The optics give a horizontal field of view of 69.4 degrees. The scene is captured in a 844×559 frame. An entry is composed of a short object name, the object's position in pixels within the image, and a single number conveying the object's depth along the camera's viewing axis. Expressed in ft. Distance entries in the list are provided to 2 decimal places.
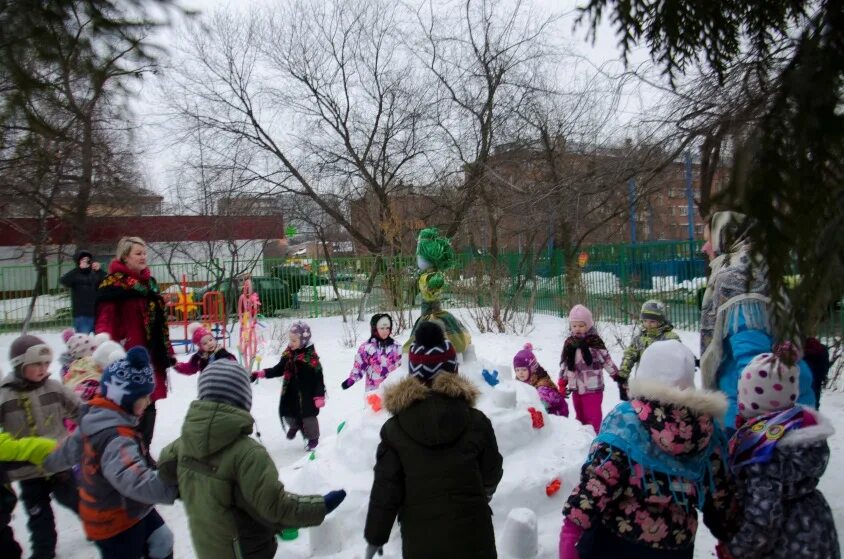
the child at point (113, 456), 8.87
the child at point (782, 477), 6.94
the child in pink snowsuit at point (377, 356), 18.74
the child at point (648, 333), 16.47
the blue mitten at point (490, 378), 14.88
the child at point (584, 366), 17.48
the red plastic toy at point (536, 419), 14.42
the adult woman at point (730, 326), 8.53
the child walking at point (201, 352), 18.49
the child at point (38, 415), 11.38
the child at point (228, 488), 7.63
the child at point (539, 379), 18.15
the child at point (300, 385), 18.98
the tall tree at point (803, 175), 3.48
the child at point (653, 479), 6.98
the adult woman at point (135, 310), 14.55
